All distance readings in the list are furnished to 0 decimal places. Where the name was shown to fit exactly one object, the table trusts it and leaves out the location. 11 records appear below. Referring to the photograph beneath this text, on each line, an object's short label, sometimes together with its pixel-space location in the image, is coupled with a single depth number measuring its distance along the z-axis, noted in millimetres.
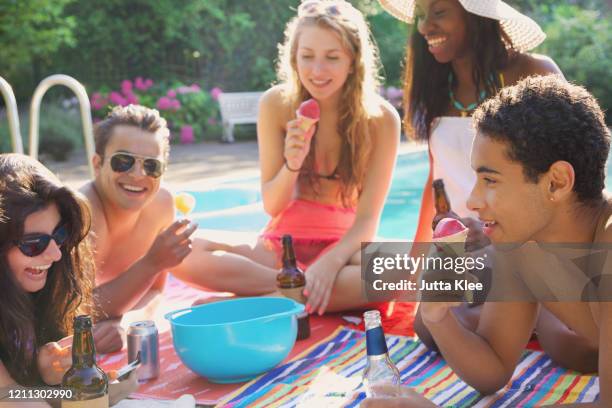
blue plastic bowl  2871
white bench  15230
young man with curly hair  2162
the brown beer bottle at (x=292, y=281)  3502
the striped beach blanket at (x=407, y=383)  2750
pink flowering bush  14922
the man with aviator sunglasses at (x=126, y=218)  3523
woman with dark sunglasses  2490
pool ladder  4945
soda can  3068
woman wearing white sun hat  3762
